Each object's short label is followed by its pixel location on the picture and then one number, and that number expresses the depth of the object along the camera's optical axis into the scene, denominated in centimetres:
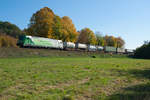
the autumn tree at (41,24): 4589
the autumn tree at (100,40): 9019
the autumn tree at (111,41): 10203
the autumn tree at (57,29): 4866
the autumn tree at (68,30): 5303
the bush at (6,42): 3288
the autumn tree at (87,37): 7802
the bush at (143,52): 5231
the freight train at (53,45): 3456
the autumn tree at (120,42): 11275
